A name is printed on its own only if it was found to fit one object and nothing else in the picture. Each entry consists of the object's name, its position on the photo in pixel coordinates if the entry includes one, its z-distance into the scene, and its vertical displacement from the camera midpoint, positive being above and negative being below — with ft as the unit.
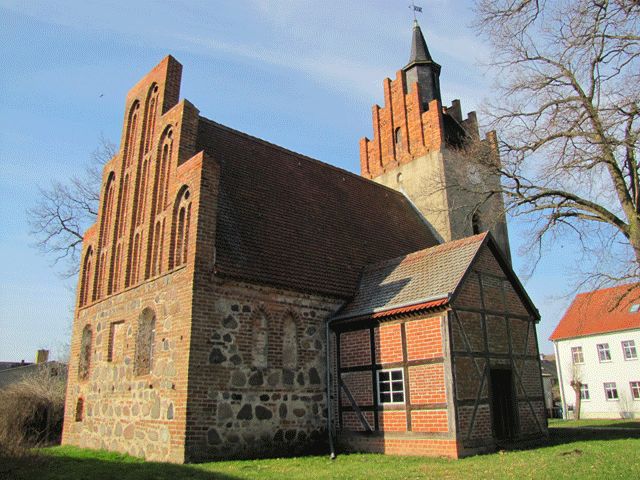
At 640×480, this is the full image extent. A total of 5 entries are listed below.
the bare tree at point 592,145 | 35.12 +17.63
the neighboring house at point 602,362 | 107.45 +5.49
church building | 36.86 +5.57
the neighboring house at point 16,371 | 133.33 +6.96
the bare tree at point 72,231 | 80.92 +25.22
